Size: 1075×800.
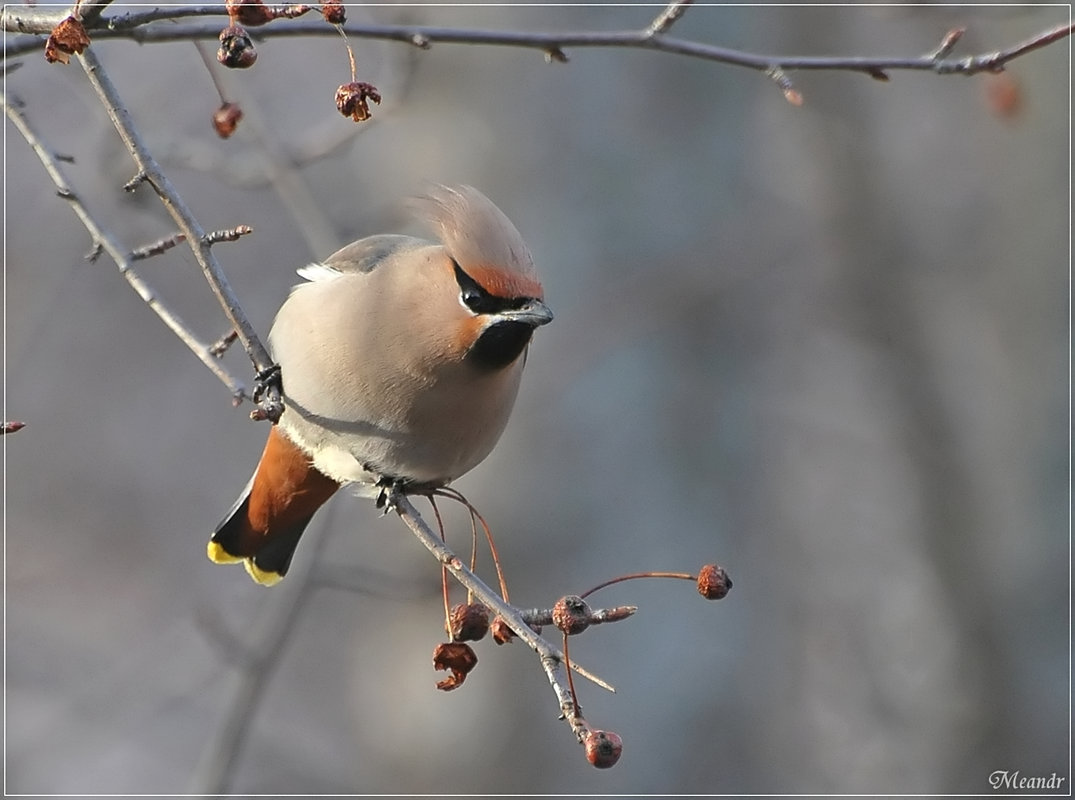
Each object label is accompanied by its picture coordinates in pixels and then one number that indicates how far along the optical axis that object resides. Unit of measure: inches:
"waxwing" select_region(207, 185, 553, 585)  208.5
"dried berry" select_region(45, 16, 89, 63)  160.7
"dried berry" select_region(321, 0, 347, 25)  163.3
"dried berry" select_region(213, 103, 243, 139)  233.0
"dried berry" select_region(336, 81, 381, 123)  179.8
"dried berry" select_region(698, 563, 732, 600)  159.6
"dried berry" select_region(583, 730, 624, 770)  139.7
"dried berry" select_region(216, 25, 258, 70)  169.0
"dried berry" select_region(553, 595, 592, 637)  149.3
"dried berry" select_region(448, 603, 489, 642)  181.5
